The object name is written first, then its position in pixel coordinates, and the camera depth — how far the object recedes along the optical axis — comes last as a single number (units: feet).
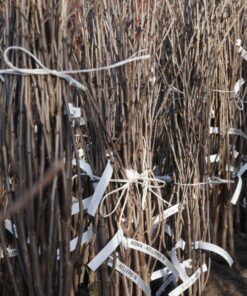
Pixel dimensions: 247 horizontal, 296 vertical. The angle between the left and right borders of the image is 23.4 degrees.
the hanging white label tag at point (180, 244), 8.93
